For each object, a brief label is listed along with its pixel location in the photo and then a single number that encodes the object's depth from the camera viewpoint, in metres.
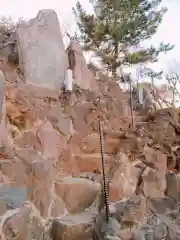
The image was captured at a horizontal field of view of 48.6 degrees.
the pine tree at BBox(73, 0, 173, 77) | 7.77
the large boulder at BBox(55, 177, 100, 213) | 3.07
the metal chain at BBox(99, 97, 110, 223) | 2.62
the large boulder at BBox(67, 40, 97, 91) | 5.34
